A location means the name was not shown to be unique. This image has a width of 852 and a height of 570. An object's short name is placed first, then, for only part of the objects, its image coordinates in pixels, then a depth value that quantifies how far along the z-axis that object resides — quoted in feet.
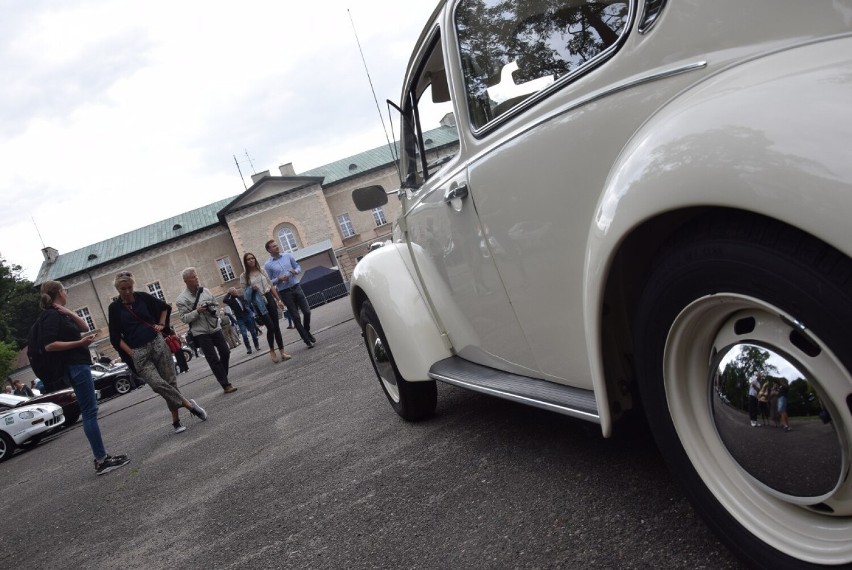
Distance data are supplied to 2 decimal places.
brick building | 164.76
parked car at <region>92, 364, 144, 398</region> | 67.87
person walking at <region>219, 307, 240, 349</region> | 59.78
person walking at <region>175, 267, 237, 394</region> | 27.86
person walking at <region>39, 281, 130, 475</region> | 19.24
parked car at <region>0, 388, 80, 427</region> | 48.10
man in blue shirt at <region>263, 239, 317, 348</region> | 33.24
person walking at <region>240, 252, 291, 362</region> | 33.65
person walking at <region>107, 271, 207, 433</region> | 21.36
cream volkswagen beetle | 4.13
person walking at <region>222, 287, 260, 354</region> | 47.03
